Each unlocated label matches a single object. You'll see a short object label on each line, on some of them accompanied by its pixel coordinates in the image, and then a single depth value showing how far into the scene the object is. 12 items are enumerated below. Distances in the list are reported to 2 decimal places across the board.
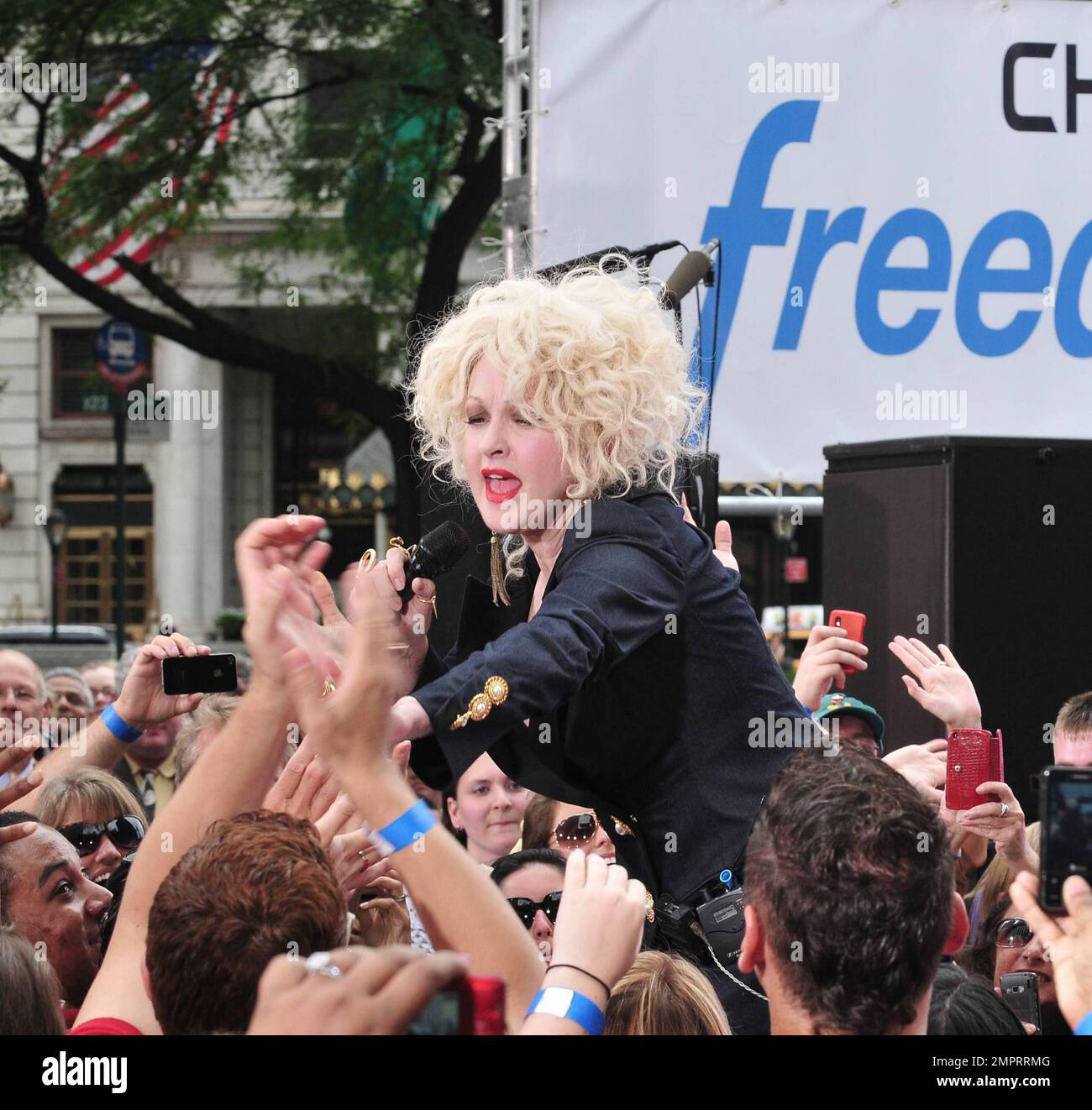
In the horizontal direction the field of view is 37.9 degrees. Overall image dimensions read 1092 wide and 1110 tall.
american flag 11.66
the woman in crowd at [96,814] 4.12
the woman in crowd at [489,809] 5.09
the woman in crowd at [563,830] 4.33
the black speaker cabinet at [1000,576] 5.04
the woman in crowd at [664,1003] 2.43
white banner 5.95
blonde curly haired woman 2.66
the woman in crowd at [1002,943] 3.68
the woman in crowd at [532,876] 3.80
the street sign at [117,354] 16.91
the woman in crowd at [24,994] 2.41
